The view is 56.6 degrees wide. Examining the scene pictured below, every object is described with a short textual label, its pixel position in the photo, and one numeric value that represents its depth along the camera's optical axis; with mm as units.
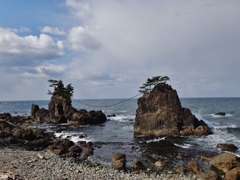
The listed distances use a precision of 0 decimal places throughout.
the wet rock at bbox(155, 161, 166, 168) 24353
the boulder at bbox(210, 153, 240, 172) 23109
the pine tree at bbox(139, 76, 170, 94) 47031
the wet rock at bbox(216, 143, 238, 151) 31052
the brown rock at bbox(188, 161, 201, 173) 22400
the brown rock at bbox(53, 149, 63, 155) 28519
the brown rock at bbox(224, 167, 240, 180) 20094
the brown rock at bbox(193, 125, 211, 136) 41500
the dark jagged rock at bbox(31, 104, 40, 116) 75625
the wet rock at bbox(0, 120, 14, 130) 47662
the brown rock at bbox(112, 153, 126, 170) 23359
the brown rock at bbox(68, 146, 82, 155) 29633
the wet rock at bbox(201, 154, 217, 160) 26875
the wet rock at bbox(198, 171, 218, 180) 20344
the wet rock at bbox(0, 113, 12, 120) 69975
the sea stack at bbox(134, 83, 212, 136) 42625
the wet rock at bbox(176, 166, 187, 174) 22134
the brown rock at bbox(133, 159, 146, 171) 23609
